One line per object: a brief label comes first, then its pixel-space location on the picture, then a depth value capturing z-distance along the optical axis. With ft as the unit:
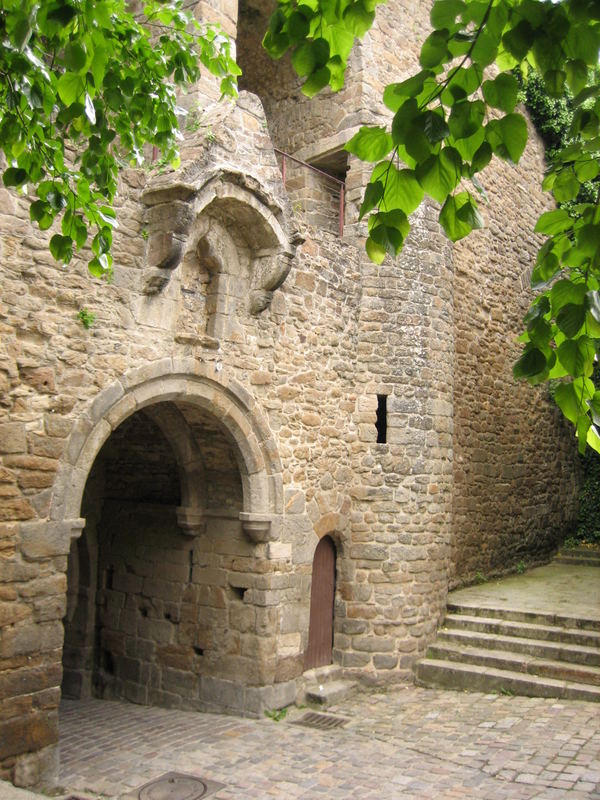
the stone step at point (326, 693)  26.27
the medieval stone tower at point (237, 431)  18.65
